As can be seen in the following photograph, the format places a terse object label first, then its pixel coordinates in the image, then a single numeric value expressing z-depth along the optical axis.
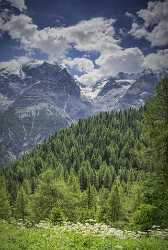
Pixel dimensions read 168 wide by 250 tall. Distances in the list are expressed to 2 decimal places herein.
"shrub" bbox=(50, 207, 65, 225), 37.40
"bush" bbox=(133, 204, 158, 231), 25.55
